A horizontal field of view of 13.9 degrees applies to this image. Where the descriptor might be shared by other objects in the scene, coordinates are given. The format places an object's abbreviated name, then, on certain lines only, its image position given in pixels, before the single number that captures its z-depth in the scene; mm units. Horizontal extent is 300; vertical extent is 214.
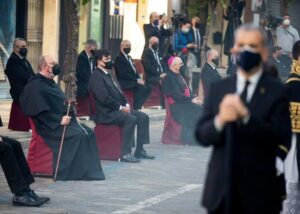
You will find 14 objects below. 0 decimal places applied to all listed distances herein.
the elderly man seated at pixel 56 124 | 15195
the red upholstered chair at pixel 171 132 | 20453
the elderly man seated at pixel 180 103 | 20453
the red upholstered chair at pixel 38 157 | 15367
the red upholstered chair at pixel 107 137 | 17641
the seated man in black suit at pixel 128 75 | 21891
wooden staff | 15328
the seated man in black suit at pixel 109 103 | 17422
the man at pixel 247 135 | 6715
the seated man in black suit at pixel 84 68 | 22625
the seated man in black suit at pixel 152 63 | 25281
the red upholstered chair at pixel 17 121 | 19777
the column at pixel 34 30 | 26734
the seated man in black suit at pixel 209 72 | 22250
